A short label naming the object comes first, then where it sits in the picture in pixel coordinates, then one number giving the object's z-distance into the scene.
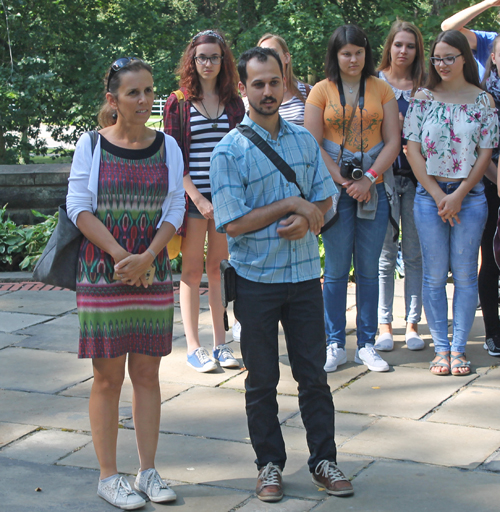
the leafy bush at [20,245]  7.97
